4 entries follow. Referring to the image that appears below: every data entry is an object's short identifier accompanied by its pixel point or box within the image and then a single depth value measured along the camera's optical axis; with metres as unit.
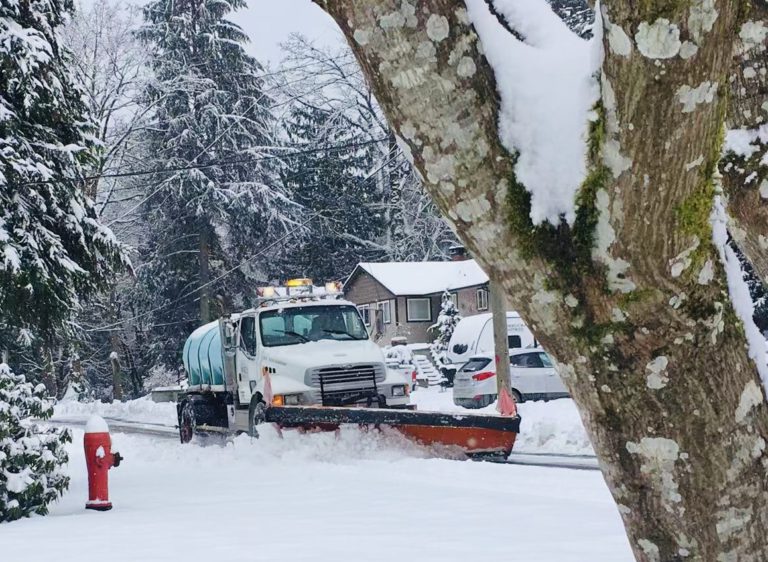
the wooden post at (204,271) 41.69
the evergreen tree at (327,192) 47.53
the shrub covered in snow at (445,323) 39.38
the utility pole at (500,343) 18.33
